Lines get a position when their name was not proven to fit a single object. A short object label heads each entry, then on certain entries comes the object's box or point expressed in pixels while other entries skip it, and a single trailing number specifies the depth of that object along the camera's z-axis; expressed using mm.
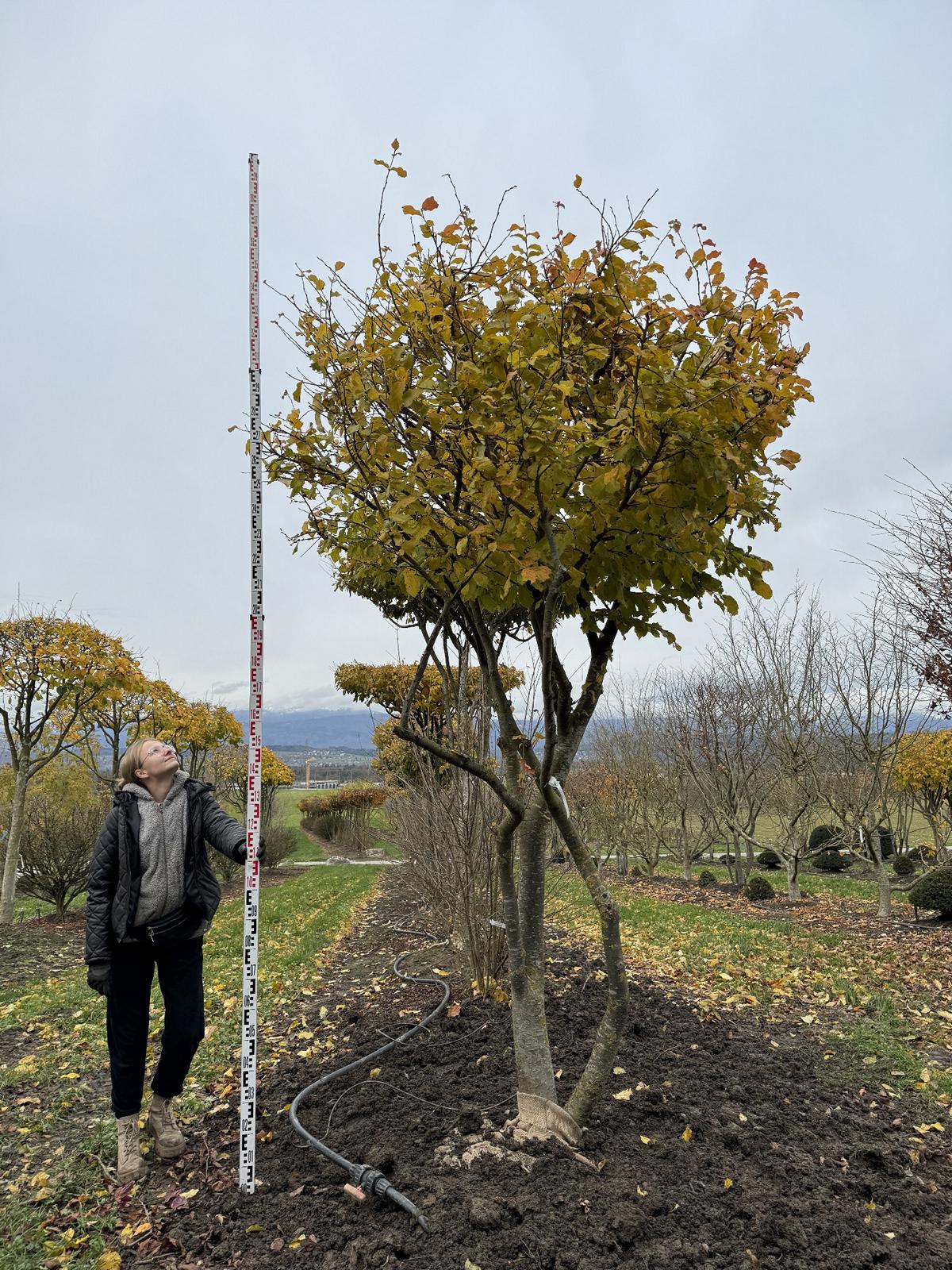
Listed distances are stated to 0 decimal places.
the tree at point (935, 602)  7230
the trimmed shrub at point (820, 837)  21656
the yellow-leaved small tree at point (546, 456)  2354
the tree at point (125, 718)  14461
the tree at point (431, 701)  5477
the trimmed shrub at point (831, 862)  20844
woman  2990
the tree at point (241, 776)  23625
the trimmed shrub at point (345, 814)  28125
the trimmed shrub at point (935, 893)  9133
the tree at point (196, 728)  15844
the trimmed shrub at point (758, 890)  13172
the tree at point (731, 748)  14414
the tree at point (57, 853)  12141
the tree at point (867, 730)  11016
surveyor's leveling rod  2650
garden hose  2457
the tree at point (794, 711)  12617
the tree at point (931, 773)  13734
